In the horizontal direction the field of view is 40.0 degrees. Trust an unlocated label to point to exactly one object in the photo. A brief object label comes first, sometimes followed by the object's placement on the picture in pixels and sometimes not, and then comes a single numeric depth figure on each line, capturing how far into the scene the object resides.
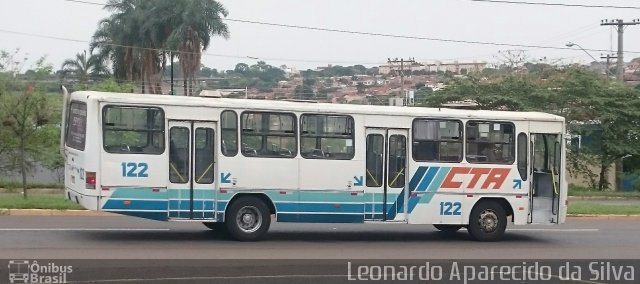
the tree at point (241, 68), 73.50
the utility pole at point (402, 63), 59.71
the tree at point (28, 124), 24.69
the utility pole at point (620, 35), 54.92
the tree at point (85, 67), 71.19
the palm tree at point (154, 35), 56.94
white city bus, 15.28
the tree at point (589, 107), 42.81
